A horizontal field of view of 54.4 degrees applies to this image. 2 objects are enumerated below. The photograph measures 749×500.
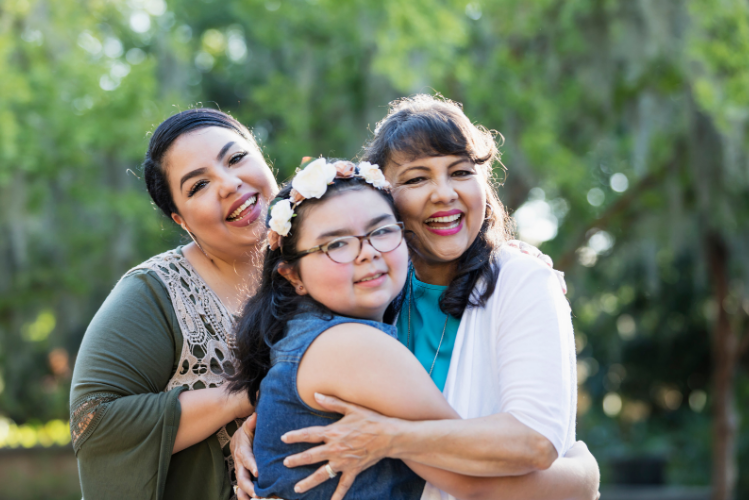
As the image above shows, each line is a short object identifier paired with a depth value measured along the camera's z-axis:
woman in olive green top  2.35
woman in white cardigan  1.89
